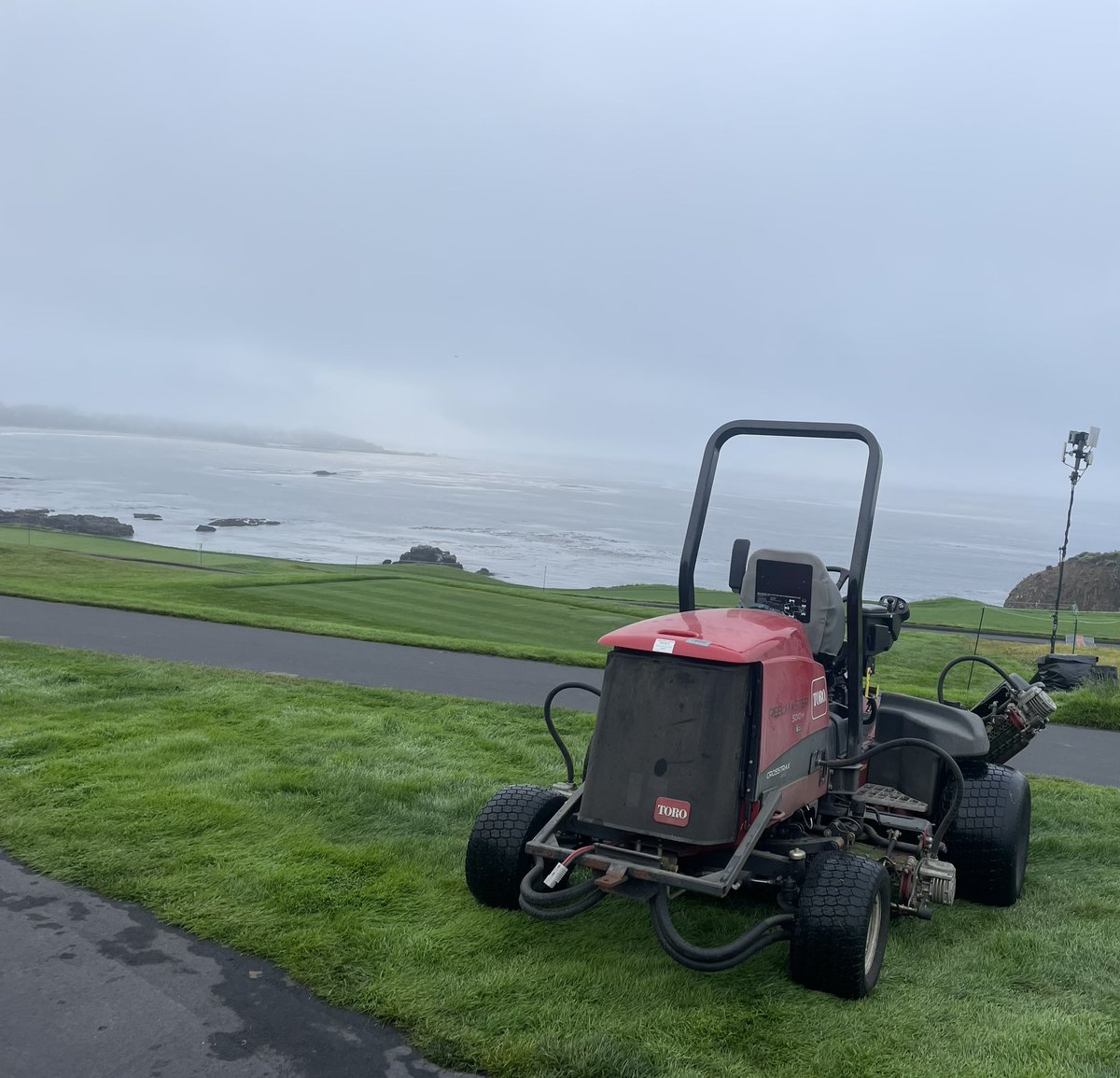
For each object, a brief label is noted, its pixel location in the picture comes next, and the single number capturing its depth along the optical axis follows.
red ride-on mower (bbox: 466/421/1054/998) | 4.21
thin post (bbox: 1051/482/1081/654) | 17.81
